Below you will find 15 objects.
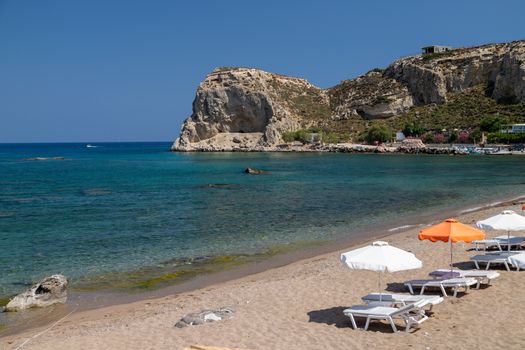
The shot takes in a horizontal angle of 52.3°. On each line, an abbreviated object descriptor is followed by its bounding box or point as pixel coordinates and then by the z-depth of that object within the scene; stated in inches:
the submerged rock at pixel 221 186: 1843.0
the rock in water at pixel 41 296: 519.8
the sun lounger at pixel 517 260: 540.7
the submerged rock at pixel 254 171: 2470.5
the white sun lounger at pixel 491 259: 561.9
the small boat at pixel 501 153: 3647.6
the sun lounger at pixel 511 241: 662.8
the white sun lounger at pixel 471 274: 496.7
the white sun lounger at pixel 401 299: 423.8
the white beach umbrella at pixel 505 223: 547.8
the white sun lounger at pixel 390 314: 392.5
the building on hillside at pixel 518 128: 3939.5
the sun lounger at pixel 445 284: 474.9
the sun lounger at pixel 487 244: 668.1
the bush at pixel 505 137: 3858.3
